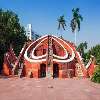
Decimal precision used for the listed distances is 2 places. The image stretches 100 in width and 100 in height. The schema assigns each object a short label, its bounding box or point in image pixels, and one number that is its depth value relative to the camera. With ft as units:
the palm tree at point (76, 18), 106.58
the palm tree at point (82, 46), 151.39
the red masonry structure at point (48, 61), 73.00
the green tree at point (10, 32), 84.69
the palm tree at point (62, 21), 118.57
